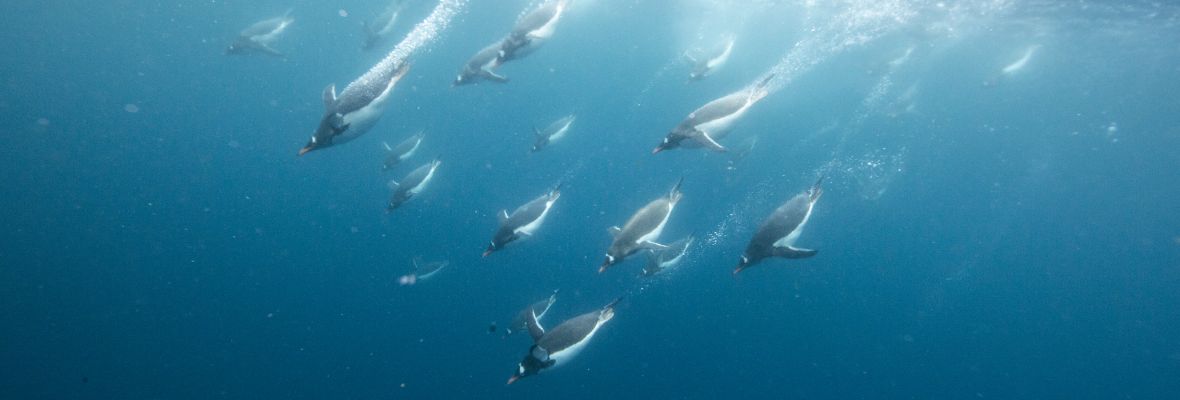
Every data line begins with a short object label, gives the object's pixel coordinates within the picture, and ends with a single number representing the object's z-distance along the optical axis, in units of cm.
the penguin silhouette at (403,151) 1128
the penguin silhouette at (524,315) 868
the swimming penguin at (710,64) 1010
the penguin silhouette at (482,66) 780
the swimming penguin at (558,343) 552
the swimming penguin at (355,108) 552
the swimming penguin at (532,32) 725
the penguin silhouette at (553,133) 1198
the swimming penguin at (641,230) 625
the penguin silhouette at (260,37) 1216
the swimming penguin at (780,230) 589
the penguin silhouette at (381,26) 1307
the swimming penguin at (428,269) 1141
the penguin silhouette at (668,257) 741
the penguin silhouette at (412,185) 987
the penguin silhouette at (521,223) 725
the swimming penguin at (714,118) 625
